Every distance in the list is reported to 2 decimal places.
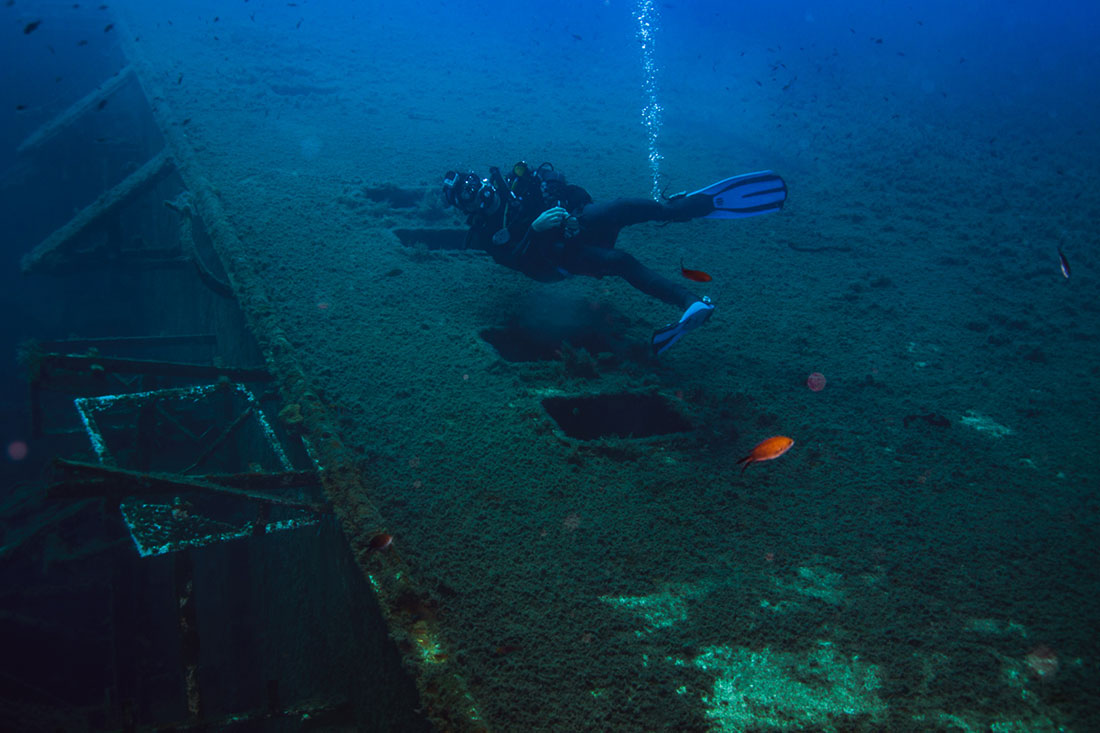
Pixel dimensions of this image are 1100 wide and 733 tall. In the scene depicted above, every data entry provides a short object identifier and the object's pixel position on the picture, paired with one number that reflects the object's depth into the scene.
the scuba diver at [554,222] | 4.42
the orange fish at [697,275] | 3.95
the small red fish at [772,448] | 2.71
